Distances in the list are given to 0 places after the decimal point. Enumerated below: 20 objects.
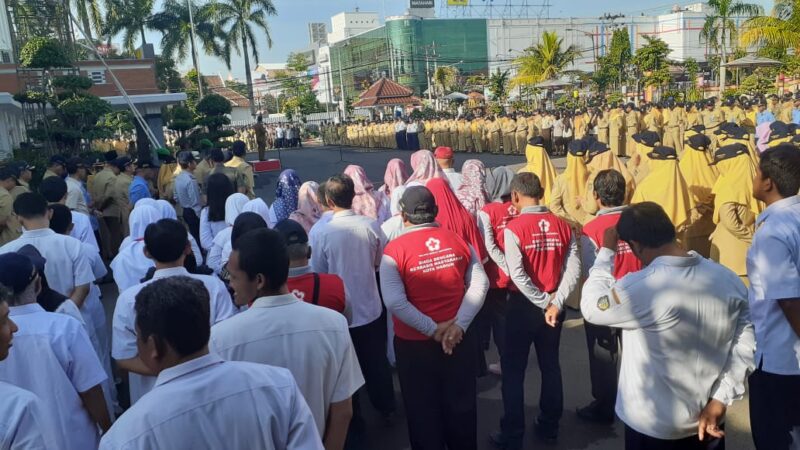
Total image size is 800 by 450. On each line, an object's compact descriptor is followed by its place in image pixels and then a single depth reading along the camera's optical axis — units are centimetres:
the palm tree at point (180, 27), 3438
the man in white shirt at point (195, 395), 163
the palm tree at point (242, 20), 3653
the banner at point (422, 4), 8862
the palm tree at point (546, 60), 3241
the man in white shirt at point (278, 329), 232
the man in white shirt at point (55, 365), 262
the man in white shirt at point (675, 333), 251
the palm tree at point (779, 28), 2020
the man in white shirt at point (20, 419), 185
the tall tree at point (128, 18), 3250
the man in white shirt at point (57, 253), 418
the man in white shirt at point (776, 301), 282
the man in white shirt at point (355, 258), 415
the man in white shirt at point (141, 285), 294
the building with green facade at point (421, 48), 7638
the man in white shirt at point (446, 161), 635
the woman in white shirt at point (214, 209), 575
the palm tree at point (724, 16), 2478
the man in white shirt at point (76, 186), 791
